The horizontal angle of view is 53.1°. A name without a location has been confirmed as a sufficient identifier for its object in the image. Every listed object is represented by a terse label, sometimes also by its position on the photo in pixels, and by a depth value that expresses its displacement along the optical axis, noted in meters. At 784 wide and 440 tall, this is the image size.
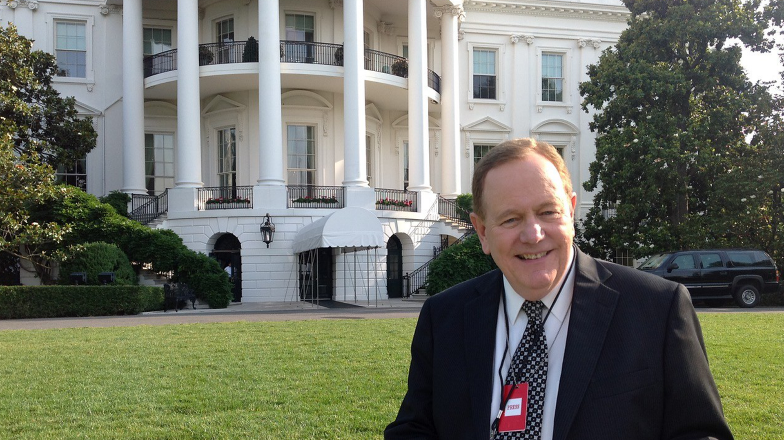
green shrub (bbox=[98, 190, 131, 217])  28.92
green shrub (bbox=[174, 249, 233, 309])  24.34
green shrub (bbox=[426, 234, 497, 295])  25.77
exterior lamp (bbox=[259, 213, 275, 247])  27.31
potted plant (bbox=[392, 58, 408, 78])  31.77
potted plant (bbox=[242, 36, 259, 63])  29.31
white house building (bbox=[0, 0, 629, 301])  28.06
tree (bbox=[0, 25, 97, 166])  24.86
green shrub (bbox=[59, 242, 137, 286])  23.36
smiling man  2.55
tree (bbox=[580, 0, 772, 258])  26.47
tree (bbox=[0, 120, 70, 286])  20.30
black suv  22.94
